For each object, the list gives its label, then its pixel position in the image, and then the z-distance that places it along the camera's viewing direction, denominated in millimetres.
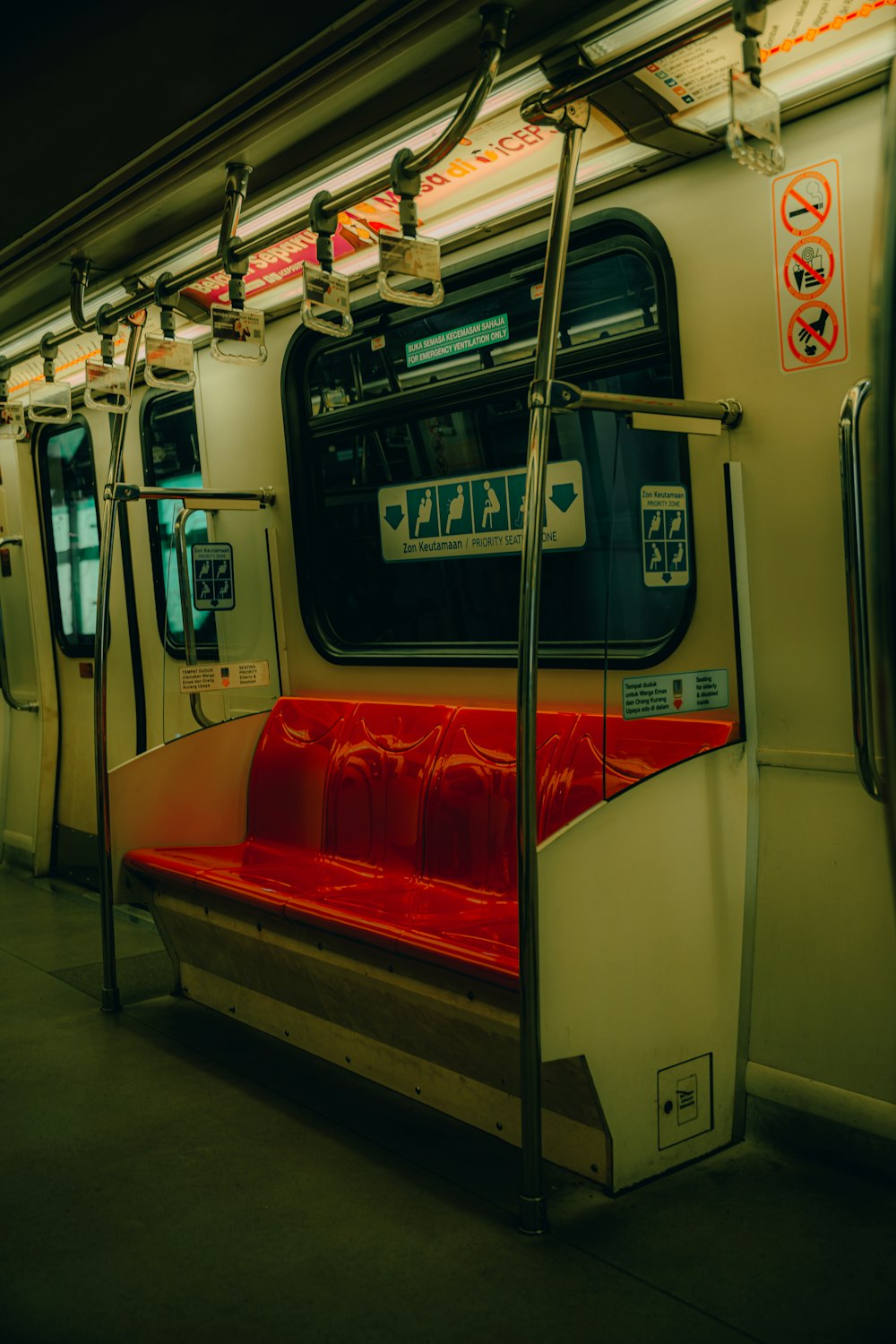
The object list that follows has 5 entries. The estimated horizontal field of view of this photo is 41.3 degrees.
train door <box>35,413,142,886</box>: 6668
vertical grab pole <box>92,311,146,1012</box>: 4277
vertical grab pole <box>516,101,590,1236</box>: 2553
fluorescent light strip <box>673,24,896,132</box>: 2609
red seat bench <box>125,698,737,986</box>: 3139
